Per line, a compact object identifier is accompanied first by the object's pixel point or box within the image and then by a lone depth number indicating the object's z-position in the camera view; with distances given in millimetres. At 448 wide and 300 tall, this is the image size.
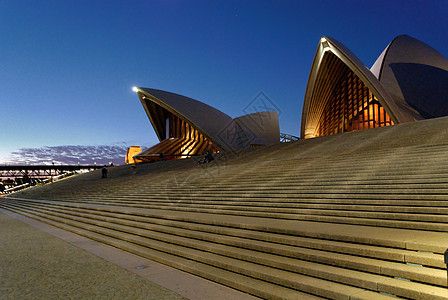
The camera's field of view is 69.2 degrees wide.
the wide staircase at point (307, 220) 3098
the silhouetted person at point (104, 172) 20625
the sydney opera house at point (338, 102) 25469
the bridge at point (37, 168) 70625
